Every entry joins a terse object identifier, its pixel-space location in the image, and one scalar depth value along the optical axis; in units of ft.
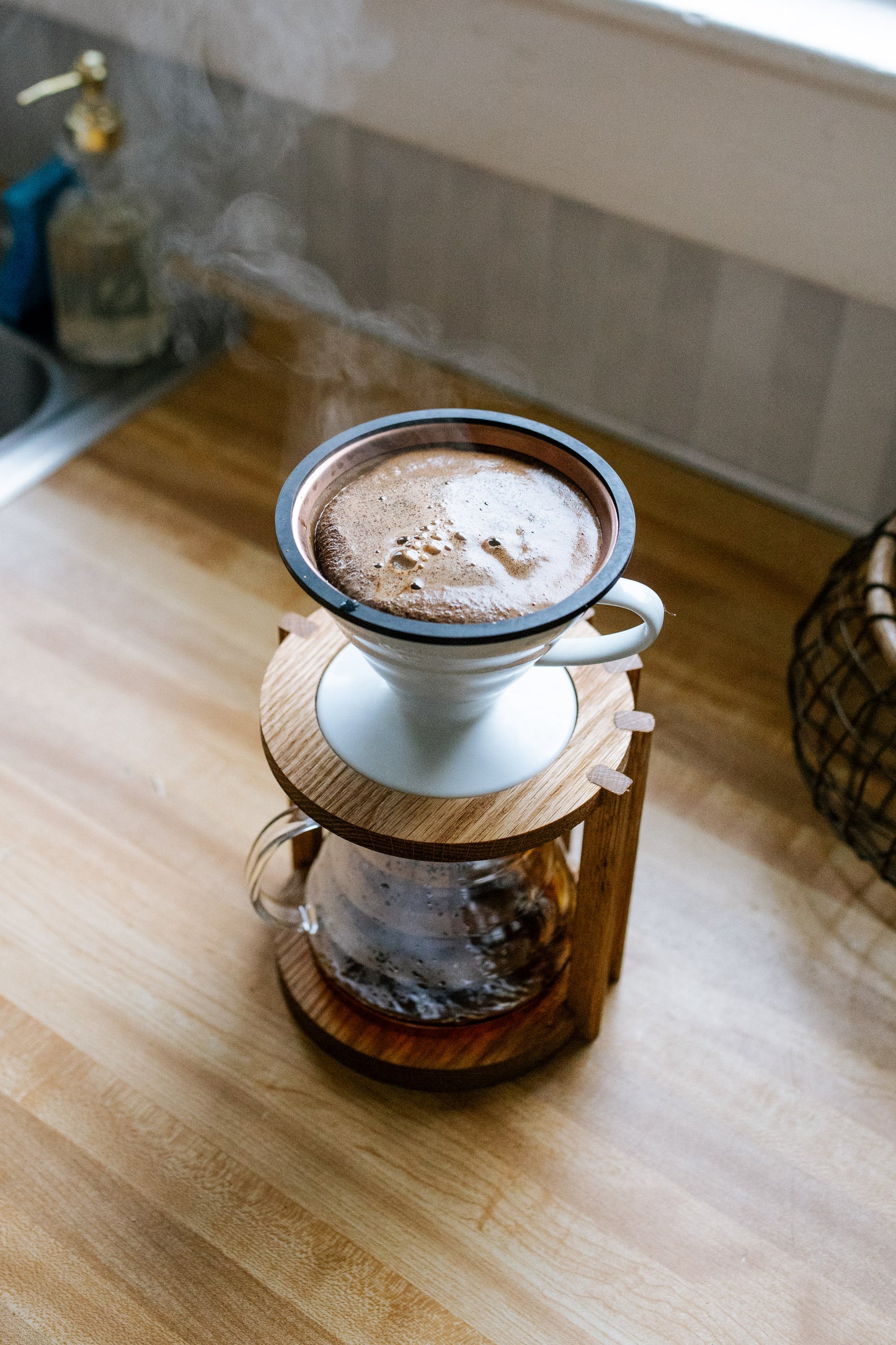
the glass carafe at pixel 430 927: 2.69
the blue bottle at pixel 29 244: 4.47
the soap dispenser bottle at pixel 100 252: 4.18
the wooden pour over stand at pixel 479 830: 2.34
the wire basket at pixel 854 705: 3.10
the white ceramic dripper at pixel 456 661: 2.07
